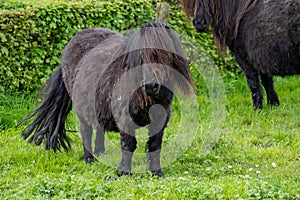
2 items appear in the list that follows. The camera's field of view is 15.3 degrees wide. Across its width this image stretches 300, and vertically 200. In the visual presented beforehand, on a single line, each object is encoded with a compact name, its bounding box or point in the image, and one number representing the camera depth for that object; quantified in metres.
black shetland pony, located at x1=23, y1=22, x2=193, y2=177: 10.86
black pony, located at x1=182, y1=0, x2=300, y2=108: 16.74
